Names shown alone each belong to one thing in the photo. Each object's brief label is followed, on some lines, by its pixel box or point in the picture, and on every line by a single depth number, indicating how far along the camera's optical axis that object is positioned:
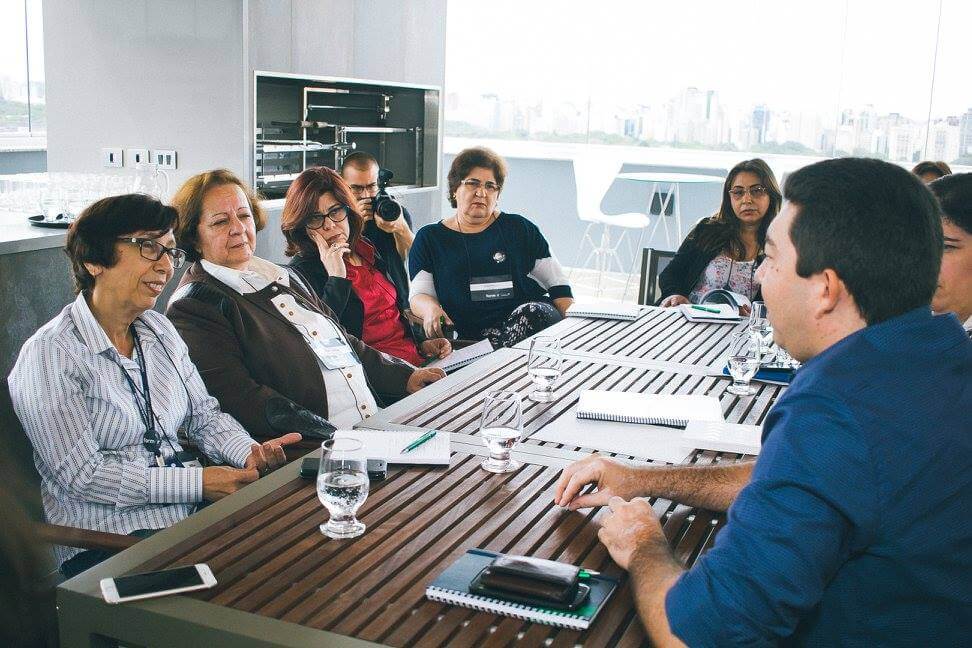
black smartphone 1.85
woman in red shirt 3.58
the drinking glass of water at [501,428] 1.94
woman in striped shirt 2.10
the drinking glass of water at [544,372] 2.50
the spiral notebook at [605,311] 3.68
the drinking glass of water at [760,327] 2.94
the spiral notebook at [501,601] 1.33
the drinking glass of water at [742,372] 2.64
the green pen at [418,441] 2.01
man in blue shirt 1.18
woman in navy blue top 4.25
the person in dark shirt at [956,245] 2.43
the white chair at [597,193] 8.21
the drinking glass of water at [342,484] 1.59
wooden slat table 1.32
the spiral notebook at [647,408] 2.28
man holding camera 4.27
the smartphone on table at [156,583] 1.37
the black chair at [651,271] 4.86
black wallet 1.37
